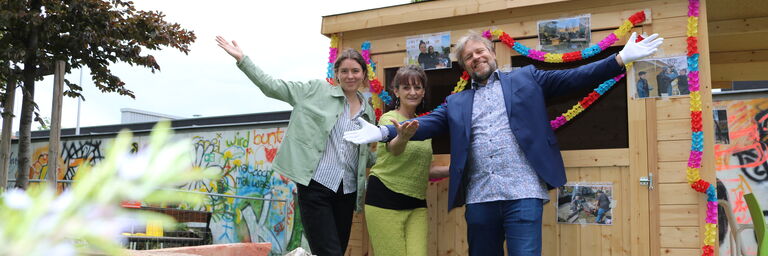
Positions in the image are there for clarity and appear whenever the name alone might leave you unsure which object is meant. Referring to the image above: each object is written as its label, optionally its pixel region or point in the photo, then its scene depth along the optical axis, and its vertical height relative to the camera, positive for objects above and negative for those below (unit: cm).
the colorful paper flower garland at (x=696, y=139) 359 +18
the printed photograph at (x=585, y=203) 394 -22
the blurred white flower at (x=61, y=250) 43 -6
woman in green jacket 357 +10
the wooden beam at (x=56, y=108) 625 +53
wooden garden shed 375 +26
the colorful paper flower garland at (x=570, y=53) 397 +80
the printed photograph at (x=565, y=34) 413 +88
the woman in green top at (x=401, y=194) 362 -16
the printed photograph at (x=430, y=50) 461 +86
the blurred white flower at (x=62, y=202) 42 -3
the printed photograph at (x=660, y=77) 381 +56
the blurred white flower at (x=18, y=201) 43 -3
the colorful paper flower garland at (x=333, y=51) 495 +91
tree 821 +171
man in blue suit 314 +15
